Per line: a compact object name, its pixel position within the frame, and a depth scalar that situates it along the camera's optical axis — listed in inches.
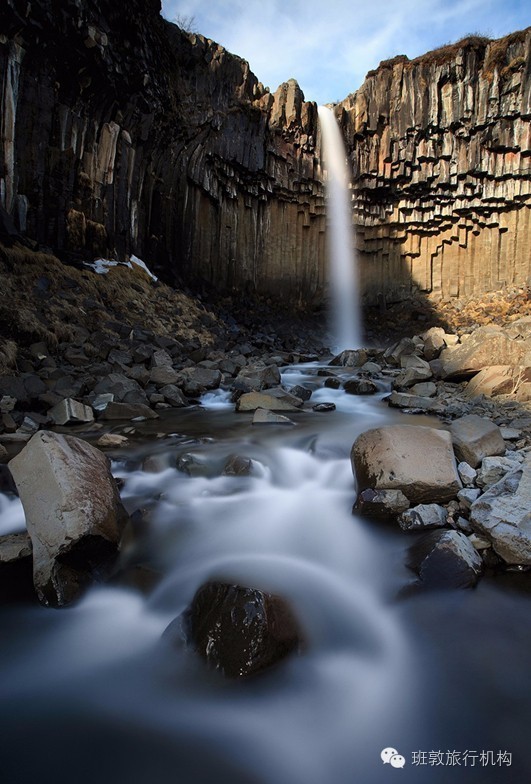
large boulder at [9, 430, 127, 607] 99.4
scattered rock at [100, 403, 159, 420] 249.2
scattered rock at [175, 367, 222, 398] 320.8
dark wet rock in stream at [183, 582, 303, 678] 81.7
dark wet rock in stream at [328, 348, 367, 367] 481.7
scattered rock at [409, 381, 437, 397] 297.4
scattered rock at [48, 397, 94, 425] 231.1
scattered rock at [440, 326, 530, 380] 284.8
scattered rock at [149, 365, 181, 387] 320.8
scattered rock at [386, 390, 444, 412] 265.5
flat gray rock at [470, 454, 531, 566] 105.0
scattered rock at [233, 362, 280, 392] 332.3
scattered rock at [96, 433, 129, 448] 198.4
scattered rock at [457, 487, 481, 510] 127.5
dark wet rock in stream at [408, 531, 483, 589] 103.3
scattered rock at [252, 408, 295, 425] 249.8
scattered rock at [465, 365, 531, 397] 254.5
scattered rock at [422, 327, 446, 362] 420.5
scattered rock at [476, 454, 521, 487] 136.4
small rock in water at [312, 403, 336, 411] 288.8
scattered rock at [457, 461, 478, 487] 139.1
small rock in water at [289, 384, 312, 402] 324.8
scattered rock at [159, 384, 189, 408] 294.8
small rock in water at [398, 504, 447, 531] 124.6
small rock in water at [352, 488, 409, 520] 133.6
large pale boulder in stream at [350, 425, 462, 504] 133.2
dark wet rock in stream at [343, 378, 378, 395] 340.5
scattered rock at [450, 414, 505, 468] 153.9
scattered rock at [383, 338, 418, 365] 473.9
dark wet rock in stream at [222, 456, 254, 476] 172.1
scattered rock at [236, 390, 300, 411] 281.1
